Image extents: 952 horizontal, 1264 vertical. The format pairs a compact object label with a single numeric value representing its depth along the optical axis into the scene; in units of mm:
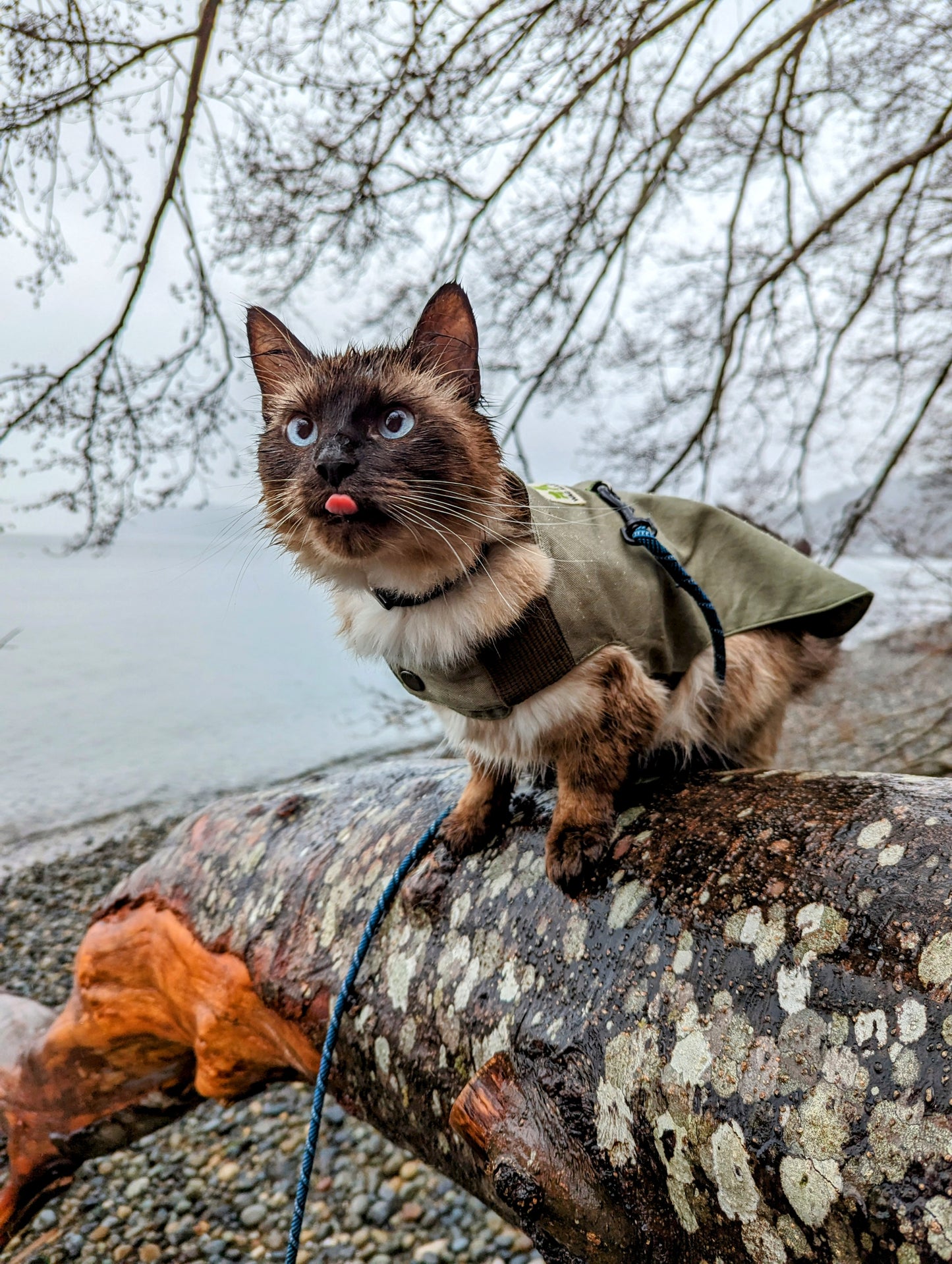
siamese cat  379
